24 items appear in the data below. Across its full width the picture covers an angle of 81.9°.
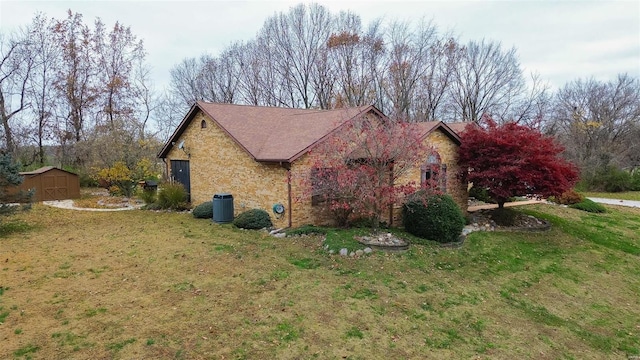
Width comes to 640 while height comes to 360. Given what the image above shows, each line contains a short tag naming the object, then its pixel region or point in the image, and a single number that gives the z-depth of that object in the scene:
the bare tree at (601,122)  29.92
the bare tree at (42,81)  26.02
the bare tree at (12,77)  24.34
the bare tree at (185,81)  39.59
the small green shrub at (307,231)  12.20
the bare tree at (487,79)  33.06
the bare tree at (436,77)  32.47
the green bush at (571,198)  19.78
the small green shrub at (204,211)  15.05
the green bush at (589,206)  19.00
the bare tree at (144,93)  31.45
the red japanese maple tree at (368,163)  10.80
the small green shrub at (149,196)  18.08
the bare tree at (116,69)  28.84
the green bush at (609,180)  26.88
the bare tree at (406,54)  32.06
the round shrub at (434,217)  11.96
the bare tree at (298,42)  32.50
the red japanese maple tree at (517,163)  13.40
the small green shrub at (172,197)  16.86
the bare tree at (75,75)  27.17
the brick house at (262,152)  12.97
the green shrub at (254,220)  13.12
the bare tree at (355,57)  32.28
